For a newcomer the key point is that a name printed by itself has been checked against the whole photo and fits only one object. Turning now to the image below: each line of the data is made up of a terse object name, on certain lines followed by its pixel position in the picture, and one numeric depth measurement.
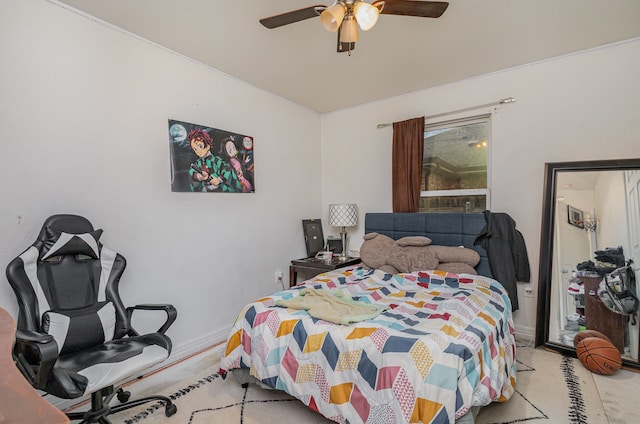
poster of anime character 2.73
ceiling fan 1.61
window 3.38
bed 1.48
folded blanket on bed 1.89
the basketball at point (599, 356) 2.32
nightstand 3.54
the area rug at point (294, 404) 1.92
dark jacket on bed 2.91
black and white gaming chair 1.50
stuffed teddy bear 2.98
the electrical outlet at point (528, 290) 3.04
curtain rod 3.11
